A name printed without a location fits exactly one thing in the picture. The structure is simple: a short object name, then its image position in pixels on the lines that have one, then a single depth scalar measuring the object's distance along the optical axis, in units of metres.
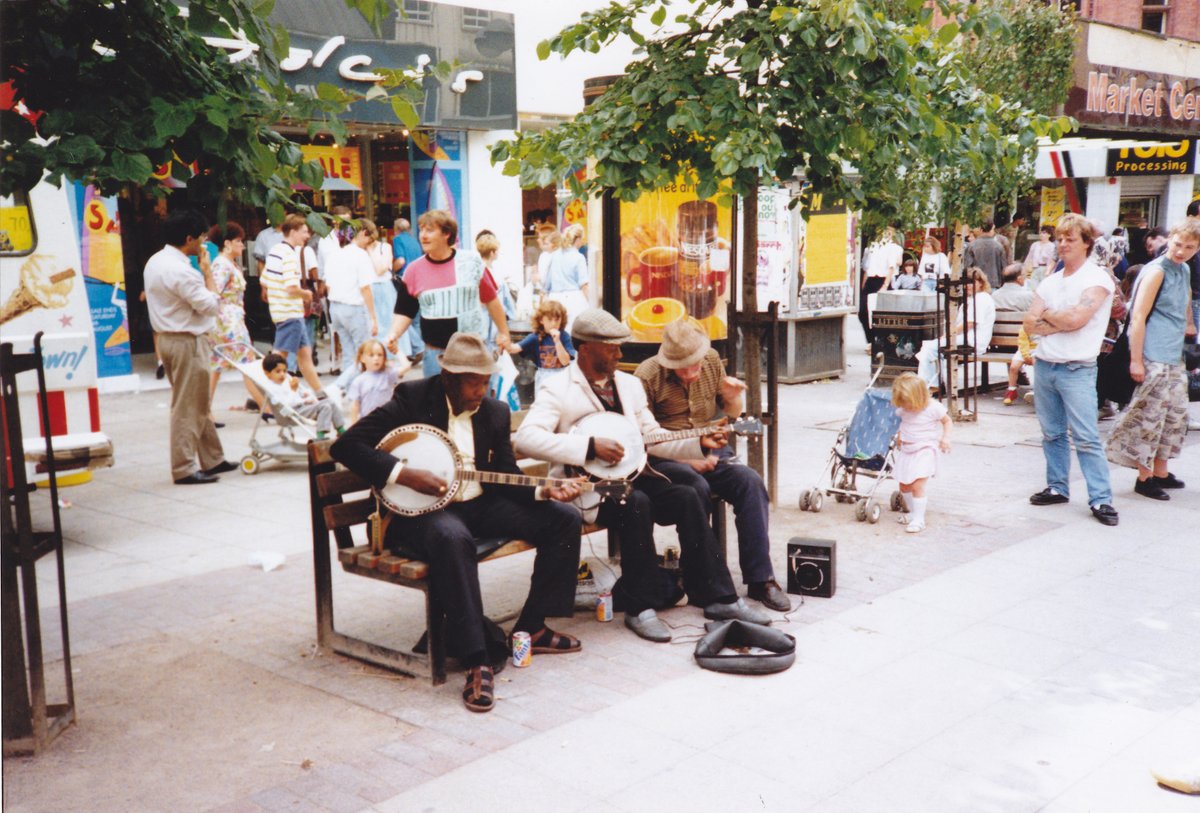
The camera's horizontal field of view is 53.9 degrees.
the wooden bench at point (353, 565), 4.85
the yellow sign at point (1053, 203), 25.77
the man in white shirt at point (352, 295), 12.05
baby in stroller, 9.38
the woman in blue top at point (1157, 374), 7.91
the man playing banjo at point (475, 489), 4.91
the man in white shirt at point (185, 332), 8.55
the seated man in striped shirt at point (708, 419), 5.84
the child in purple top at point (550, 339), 9.97
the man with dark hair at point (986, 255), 16.45
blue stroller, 7.63
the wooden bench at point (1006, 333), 12.69
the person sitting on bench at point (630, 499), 5.40
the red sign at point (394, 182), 17.64
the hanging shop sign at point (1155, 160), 21.44
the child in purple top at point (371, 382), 8.77
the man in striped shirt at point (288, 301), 11.45
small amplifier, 5.98
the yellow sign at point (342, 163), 16.81
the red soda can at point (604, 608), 5.67
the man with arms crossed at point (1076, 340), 7.43
